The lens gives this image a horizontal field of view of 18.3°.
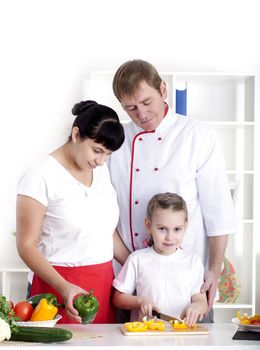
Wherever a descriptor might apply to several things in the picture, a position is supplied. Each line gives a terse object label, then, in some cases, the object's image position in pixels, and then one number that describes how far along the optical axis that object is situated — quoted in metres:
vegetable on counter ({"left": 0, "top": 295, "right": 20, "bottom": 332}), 2.40
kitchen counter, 2.38
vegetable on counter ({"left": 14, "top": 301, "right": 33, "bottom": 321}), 2.56
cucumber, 2.38
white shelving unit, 5.64
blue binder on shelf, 5.40
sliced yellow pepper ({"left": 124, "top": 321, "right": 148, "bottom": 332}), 2.56
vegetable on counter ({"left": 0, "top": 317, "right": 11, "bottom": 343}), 2.32
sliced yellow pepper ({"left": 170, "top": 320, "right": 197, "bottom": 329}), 2.63
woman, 2.79
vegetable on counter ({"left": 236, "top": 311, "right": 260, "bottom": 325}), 2.64
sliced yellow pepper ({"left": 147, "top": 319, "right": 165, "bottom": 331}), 2.58
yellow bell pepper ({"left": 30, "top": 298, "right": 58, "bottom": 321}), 2.54
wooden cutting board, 2.55
